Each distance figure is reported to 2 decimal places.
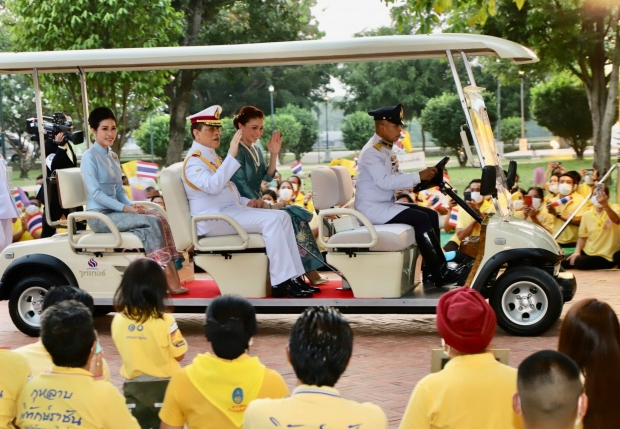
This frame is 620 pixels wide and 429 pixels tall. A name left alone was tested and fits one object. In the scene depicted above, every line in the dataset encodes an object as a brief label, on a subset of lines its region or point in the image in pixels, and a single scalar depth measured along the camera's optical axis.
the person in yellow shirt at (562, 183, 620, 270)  11.19
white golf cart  7.19
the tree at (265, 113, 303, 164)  33.50
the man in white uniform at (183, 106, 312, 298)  7.31
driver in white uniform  7.51
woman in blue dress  7.62
